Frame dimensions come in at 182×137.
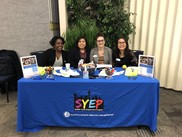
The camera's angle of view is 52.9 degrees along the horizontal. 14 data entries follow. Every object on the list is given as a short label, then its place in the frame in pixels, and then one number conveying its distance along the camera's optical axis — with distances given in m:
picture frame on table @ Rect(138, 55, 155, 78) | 2.01
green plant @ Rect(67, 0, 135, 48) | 3.32
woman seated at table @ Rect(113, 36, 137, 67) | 2.65
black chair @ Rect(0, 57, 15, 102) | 3.13
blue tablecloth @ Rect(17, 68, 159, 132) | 1.95
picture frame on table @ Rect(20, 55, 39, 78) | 2.03
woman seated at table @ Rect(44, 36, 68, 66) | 2.88
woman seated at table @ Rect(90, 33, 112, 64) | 2.76
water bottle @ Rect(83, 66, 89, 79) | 2.02
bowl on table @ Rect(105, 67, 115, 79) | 2.03
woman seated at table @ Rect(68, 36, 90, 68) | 2.74
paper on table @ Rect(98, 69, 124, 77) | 2.12
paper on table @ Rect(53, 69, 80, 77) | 2.11
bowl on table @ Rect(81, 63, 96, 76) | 2.09
